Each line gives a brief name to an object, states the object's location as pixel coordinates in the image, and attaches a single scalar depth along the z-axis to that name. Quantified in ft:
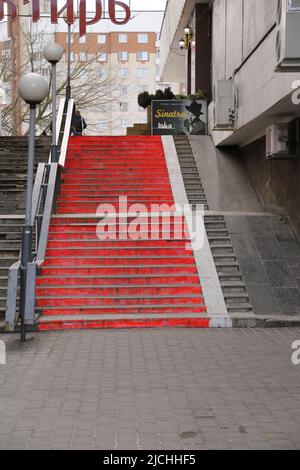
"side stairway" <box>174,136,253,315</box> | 33.24
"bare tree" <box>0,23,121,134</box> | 96.37
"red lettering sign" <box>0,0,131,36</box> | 73.31
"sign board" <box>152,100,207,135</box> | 65.46
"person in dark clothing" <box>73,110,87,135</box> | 67.30
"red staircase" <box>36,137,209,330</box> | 31.83
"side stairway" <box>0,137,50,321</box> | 37.06
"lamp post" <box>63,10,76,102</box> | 58.80
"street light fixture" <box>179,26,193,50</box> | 80.12
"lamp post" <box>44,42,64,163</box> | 44.37
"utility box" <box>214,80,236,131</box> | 46.99
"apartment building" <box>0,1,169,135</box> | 101.19
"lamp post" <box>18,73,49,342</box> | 30.17
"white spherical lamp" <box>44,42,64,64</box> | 44.37
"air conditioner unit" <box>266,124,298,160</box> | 38.78
